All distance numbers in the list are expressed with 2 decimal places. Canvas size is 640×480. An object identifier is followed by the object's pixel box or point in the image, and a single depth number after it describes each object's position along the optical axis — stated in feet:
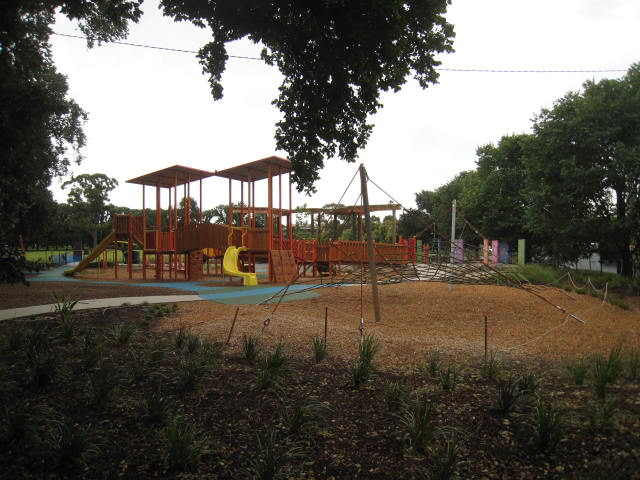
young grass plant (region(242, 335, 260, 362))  17.71
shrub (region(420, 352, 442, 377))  16.28
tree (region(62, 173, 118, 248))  135.03
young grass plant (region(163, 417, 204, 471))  10.49
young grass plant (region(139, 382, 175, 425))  12.26
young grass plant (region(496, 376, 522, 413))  12.88
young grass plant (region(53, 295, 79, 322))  22.30
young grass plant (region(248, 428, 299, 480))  9.88
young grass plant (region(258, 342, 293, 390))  14.64
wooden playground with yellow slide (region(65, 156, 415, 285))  56.85
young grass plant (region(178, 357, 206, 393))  14.40
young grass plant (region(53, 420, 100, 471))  10.29
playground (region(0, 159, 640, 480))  10.61
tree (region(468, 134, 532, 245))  122.01
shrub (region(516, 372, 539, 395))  13.71
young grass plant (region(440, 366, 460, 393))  14.60
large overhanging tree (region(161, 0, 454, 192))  19.35
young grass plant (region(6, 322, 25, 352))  18.33
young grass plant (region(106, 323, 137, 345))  19.81
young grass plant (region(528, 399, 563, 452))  11.06
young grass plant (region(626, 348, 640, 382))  15.60
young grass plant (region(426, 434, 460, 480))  9.68
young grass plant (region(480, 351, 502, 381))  15.69
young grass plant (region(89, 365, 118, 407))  13.21
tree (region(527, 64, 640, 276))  61.72
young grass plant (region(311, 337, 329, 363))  17.94
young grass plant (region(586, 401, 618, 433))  11.80
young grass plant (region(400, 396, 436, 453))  11.23
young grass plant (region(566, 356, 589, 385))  15.14
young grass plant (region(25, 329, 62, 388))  14.48
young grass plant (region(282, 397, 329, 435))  12.06
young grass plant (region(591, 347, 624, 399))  13.75
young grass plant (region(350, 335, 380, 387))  15.19
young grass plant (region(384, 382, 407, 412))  13.18
